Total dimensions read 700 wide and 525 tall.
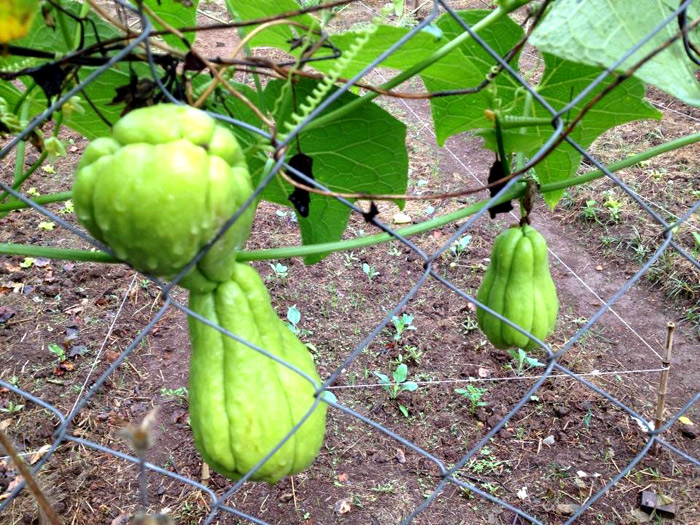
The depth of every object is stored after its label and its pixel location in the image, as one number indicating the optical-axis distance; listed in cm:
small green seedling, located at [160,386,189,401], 255
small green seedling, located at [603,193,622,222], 344
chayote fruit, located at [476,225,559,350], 115
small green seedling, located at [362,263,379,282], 318
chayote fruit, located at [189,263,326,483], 78
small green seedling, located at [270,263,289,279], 316
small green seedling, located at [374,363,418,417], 253
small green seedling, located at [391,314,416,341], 282
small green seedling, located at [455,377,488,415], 250
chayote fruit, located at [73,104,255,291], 58
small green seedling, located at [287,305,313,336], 281
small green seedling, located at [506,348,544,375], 265
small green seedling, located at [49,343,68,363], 269
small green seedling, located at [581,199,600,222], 348
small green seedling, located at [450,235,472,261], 331
